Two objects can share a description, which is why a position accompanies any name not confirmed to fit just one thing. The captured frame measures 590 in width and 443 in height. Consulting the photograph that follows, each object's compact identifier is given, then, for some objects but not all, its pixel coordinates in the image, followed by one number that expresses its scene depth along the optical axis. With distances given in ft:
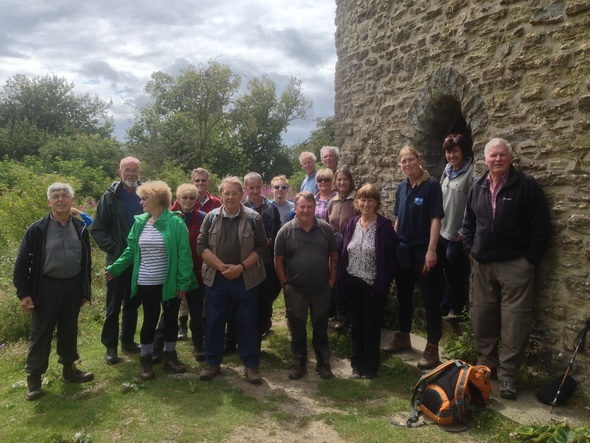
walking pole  12.75
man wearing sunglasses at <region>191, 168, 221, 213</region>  18.11
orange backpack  12.26
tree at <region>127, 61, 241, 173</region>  80.76
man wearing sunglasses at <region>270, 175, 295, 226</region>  18.99
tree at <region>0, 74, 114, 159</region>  111.86
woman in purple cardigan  14.96
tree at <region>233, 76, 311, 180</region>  101.04
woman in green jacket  15.03
